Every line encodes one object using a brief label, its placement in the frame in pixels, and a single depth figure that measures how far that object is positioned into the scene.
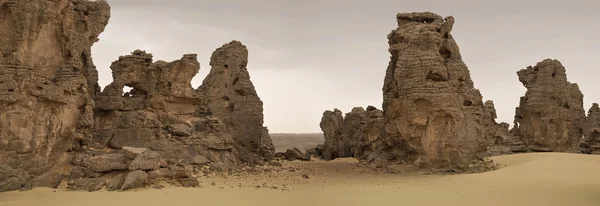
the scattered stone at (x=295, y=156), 33.28
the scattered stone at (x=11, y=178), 11.78
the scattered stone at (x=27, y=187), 11.86
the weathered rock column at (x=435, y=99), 18.86
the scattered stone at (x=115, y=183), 11.84
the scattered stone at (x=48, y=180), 12.38
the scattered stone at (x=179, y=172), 13.39
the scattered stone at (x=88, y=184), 11.96
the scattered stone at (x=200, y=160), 19.16
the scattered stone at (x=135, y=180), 11.75
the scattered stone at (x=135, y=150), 13.95
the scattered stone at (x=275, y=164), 25.23
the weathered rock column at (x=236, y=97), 25.28
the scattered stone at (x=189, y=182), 13.25
